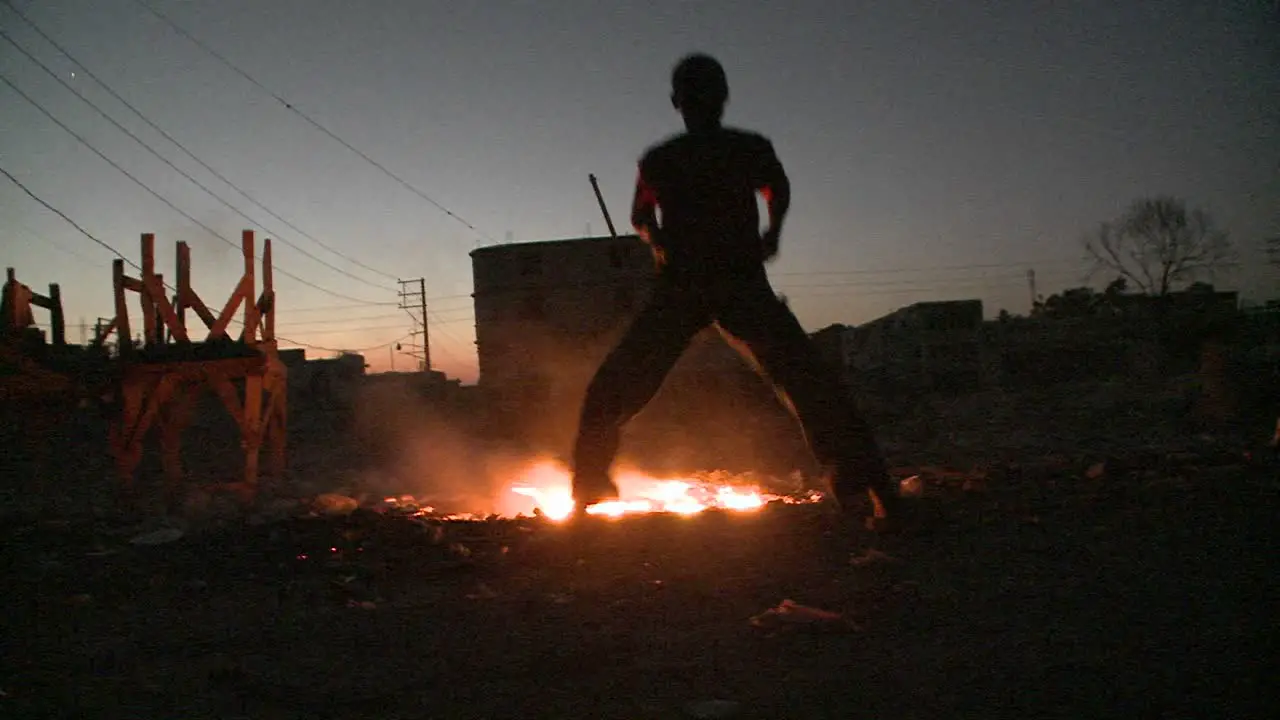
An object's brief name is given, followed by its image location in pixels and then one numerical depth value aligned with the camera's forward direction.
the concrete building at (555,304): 41.09
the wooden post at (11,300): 8.11
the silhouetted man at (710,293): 4.16
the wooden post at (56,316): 9.54
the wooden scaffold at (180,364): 9.41
